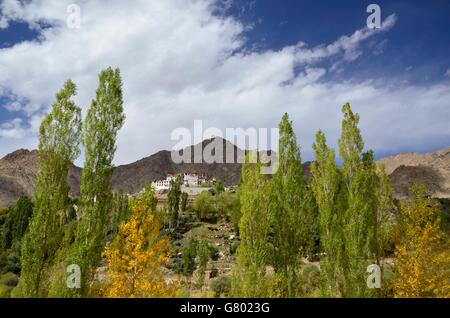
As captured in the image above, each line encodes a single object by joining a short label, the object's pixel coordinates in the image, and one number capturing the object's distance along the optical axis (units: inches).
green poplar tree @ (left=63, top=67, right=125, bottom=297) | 561.0
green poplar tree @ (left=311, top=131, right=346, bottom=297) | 640.4
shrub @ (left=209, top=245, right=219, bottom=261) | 2179.9
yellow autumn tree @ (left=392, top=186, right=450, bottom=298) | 690.2
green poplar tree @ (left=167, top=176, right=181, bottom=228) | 2987.2
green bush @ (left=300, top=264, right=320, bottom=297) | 1074.7
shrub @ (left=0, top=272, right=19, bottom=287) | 1385.6
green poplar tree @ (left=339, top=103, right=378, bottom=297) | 614.5
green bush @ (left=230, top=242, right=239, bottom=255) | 2322.8
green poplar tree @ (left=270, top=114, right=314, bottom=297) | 674.8
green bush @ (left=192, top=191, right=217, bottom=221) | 3267.7
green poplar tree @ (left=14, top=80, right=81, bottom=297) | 546.9
